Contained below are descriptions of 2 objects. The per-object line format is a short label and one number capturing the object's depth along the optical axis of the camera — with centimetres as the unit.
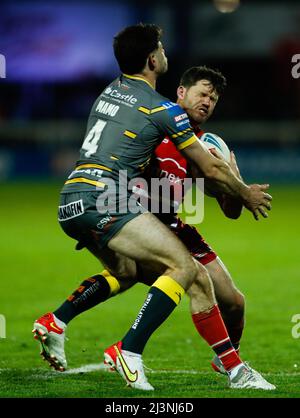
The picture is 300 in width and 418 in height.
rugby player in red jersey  1316
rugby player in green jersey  1171
